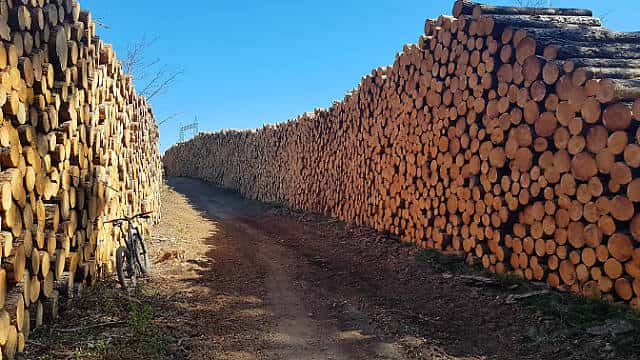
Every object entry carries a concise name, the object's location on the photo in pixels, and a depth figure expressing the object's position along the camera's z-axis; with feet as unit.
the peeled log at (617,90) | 17.46
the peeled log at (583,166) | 18.13
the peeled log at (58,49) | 17.34
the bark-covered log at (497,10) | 25.62
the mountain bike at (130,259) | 21.61
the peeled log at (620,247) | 16.66
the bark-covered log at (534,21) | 23.52
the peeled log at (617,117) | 17.06
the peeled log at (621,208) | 16.69
